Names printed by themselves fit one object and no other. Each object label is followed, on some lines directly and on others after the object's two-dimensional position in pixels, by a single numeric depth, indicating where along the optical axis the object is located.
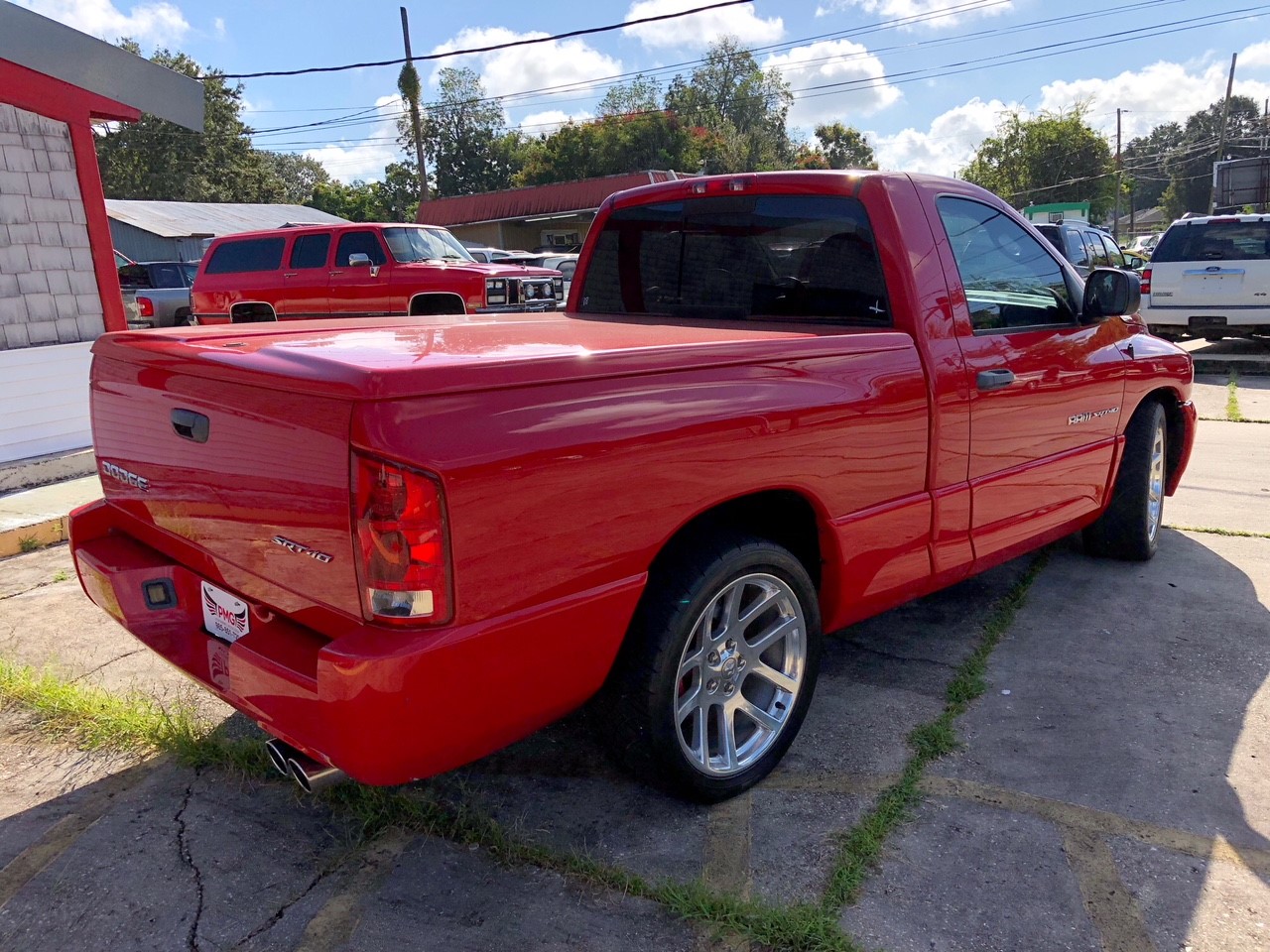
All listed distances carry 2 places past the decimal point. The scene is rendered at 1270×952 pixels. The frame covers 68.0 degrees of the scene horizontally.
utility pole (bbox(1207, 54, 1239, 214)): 49.48
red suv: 12.28
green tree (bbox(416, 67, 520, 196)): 69.44
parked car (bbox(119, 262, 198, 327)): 17.81
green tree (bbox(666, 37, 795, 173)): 75.12
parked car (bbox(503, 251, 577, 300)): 22.34
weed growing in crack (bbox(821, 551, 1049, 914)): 2.53
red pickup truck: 2.07
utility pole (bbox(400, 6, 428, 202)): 34.22
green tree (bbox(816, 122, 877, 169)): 85.38
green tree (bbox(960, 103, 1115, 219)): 55.97
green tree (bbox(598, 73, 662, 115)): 75.25
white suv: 12.25
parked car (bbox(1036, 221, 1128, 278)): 12.14
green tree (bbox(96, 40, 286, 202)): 53.81
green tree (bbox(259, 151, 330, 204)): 99.33
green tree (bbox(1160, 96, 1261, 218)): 91.00
